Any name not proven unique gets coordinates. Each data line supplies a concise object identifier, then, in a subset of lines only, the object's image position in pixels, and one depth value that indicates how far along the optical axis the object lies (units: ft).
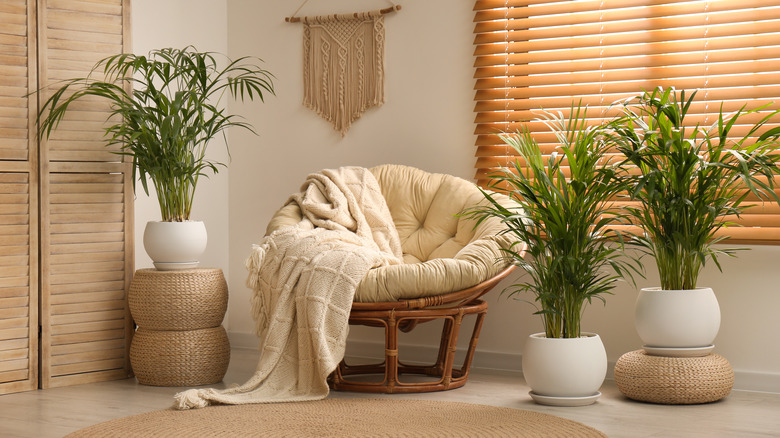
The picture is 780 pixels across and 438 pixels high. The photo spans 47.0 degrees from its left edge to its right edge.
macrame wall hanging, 15.17
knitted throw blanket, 11.18
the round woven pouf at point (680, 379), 10.77
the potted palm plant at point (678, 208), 10.73
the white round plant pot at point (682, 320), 10.93
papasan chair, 11.42
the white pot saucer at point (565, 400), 10.75
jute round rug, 9.32
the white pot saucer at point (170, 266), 12.91
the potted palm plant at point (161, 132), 12.53
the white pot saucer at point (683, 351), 10.97
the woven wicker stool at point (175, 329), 12.50
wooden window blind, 11.96
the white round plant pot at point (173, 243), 12.75
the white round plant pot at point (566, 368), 10.69
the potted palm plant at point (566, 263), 10.73
